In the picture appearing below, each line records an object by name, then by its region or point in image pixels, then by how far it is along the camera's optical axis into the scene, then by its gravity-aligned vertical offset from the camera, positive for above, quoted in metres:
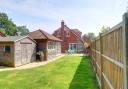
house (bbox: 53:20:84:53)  19.20 +1.38
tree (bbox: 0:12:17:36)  33.60 +7.86
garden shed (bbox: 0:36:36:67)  8.66 -0.49
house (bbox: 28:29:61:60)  11.45 +0.37
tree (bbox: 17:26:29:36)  44.45 +8.46
